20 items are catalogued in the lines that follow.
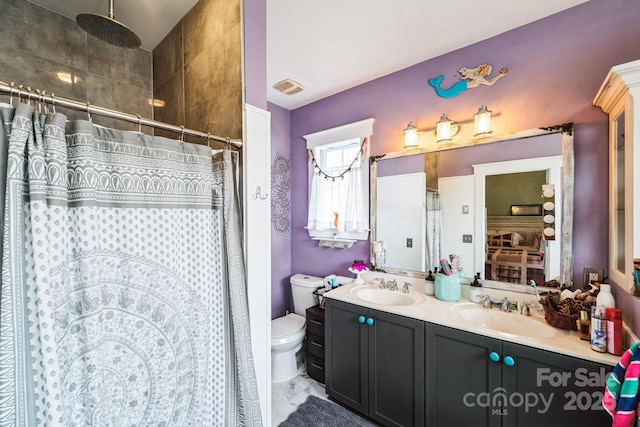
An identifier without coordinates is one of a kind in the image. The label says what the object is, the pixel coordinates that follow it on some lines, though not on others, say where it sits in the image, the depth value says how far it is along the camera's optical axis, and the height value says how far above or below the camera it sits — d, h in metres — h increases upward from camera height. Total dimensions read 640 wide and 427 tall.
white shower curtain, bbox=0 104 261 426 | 0.71 -0.24
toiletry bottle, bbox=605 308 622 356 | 1.12 -0.55
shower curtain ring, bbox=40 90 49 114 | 0.77 +0.34
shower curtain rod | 0.72 +0.33
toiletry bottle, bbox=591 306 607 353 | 1.15 -0.57
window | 2.44 +0.26
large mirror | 1.60 -0.01
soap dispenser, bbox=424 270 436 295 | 1.93 -0.58
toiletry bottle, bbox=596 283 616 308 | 1.20 -0.44
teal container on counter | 1.79 -0.56
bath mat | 1.75 -1.46
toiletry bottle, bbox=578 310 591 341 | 1.26 -0.60
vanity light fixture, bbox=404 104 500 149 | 1.78 +0.58
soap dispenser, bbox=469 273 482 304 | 1.76 -0.58
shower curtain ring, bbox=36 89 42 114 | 0.77 +0.34
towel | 0.88 -0.65
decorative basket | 1.34 -0.57
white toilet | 2.19 -1.07
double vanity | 1.18 -0.86
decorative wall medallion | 2.83 +0.16
